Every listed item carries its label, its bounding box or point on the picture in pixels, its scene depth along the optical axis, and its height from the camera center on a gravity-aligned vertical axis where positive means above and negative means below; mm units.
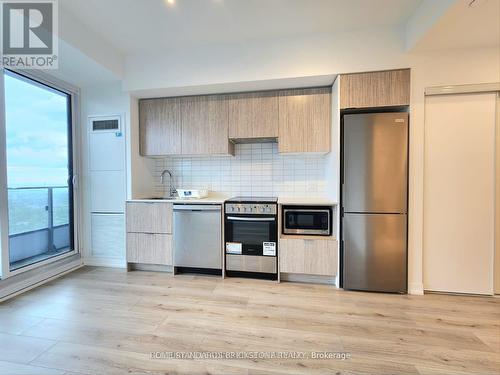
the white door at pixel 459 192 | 2359 -107
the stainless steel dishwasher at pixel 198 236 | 2910 -692
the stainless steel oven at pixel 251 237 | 2797 -680
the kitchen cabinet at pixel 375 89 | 2449 +1015
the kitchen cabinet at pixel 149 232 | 3039 -668
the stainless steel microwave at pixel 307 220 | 2734 -457
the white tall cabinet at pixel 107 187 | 3219 -60
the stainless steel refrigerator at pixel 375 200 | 2432 -193
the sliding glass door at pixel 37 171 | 2578 +155
